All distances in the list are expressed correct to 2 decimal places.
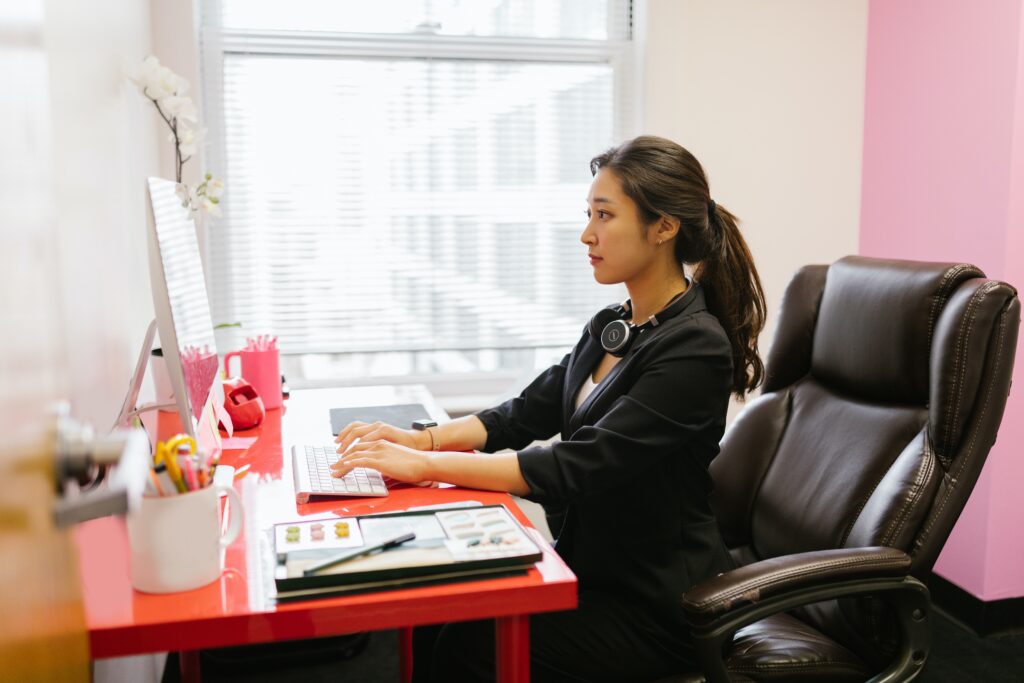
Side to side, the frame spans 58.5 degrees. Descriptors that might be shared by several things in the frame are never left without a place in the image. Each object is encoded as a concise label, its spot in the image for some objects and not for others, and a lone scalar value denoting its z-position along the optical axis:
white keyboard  1.40
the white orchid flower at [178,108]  2.08
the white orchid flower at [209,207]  2.06
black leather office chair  1.31
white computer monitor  1.22
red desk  0.99
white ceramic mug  1.04
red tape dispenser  1.95
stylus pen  1.06
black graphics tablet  1.97
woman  1.42
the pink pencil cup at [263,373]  2.15
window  2.78
